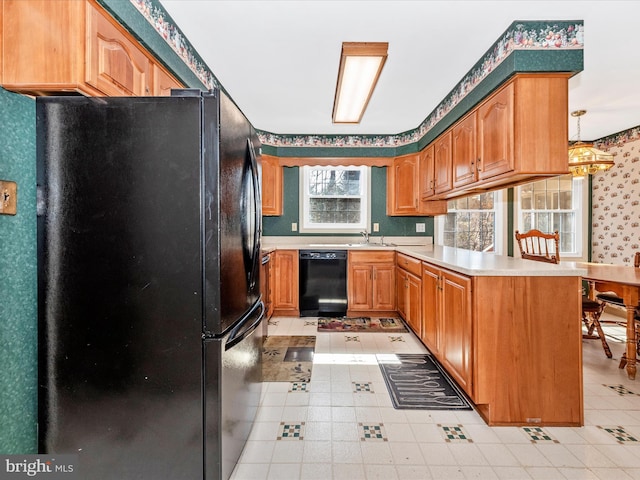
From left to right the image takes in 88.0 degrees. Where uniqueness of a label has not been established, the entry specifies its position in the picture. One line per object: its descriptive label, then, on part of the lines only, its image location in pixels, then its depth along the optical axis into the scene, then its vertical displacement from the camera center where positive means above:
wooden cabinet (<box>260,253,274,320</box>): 3.43 -0.53
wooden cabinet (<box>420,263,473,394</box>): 1.96 -0.60
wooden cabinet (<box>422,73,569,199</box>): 2.09 +0.69
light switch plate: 1.18 +0.13
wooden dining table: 2.29 -0.40
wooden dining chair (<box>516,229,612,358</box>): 2.81 -0.63
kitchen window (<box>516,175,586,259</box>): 4.61 +0.35
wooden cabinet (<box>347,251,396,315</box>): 3.99 -0.58
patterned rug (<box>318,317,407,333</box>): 3.57 -1.02
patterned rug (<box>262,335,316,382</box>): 2.46 -1.05
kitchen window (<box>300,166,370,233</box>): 4.69 +0.51
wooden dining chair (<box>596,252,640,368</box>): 2.46 -0.55
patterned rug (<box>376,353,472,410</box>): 2.08 -1.05
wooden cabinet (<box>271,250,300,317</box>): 4.07 -0.57
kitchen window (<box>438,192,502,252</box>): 4.61 +0.14
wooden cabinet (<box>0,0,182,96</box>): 1.21 +0.69
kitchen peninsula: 1.82 -0.61
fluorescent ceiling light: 2.16 +1.15
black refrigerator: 1.27 -0.19
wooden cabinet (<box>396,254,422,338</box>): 3.03 -0.63
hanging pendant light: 2.98 +0.68
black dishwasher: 4.05 -0.60
